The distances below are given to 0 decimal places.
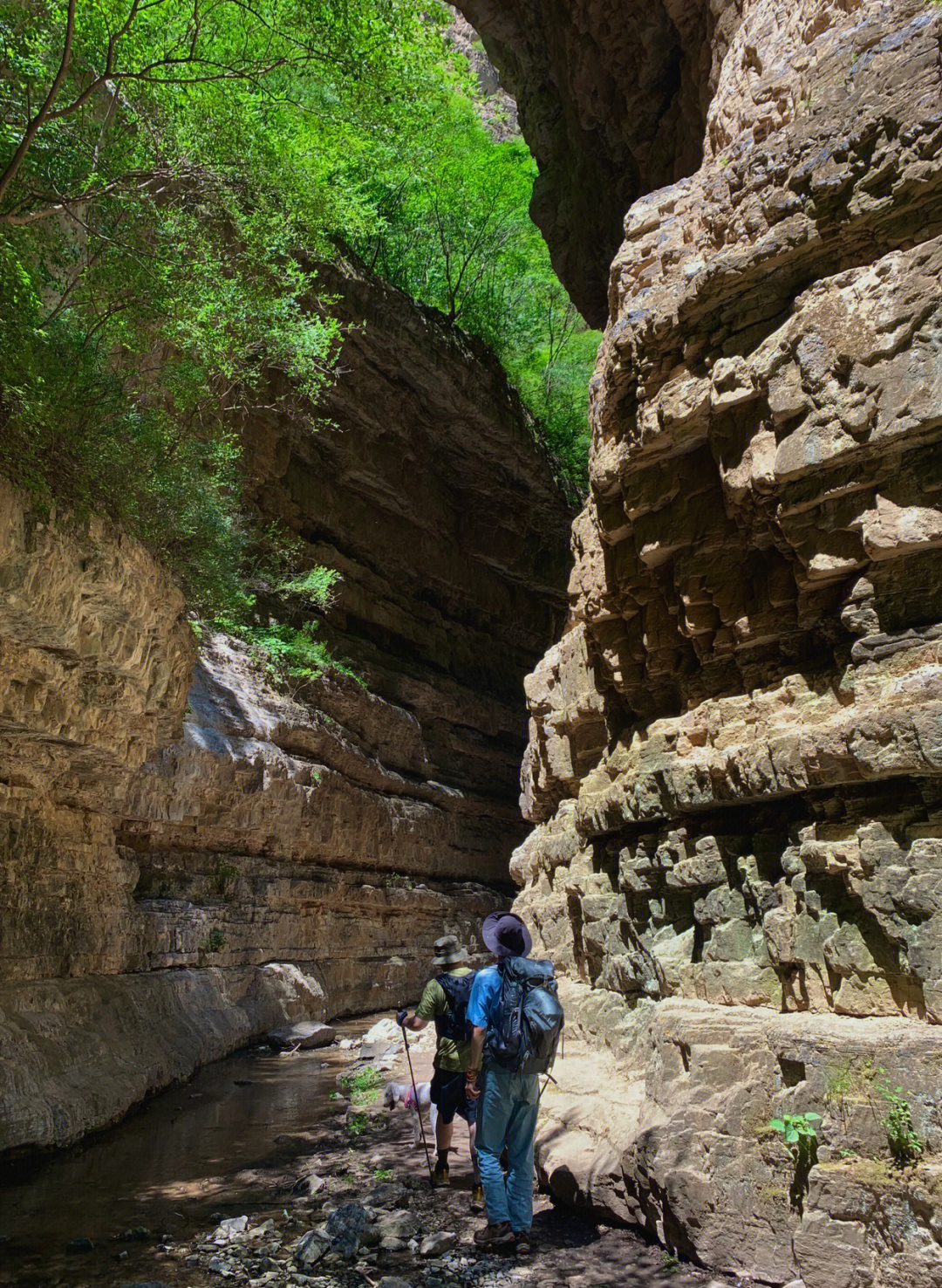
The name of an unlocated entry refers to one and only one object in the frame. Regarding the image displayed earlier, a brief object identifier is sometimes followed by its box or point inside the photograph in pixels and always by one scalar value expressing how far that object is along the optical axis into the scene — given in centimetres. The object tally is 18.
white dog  850
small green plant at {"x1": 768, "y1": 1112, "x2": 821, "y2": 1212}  434
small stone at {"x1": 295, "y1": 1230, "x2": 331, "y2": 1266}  464
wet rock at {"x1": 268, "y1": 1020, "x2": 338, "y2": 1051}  1309
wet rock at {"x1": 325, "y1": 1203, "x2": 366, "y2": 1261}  479
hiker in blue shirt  486
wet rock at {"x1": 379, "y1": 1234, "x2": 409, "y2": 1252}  488
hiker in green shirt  600
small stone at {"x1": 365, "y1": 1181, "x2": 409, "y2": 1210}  566
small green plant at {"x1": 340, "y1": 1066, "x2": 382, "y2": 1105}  931
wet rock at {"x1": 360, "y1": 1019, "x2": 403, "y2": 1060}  1227
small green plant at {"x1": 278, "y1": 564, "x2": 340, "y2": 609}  1820
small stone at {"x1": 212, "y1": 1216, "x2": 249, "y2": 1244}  510
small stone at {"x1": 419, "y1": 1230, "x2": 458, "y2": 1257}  480
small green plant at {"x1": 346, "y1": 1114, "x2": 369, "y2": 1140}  783
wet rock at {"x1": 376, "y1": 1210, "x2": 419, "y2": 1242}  505
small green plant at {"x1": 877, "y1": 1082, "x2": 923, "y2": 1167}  405
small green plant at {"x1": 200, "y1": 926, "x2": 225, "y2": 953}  1320
